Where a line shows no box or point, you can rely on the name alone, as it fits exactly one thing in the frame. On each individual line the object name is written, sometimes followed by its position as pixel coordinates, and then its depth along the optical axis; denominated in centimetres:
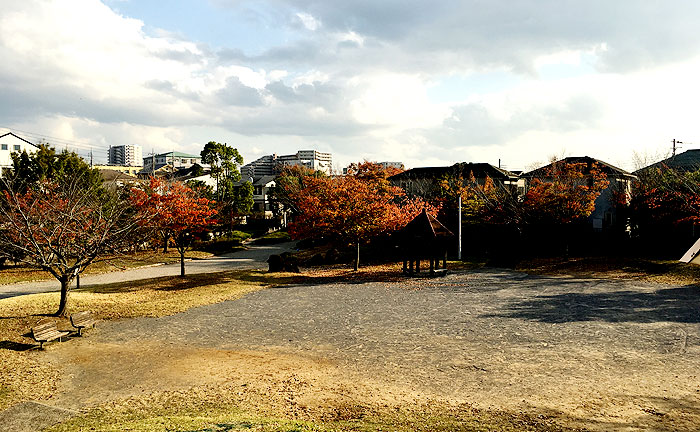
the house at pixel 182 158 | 15000
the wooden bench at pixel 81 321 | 1588
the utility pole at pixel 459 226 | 3631
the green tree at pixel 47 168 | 3788
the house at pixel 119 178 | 5278
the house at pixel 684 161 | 4256
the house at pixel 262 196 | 7394
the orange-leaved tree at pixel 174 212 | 2703
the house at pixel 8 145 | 5734
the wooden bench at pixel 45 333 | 1430
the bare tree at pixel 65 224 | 1784
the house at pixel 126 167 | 12389
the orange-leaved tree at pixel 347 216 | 3008
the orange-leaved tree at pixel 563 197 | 3422
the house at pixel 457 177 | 4544
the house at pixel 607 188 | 4172
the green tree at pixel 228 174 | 5712
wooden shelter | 2909
